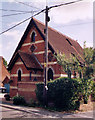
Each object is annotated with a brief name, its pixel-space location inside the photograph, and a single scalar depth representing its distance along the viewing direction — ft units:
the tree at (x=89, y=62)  39.09
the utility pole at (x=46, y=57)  40.45
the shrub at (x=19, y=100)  46.01
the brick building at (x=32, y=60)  51.07
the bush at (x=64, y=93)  38.58
